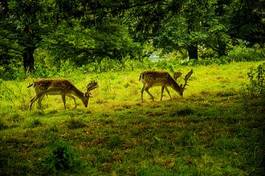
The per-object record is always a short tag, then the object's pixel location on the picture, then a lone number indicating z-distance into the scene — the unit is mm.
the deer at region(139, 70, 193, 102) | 19469
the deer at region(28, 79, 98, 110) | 18453
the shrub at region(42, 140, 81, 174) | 10906
